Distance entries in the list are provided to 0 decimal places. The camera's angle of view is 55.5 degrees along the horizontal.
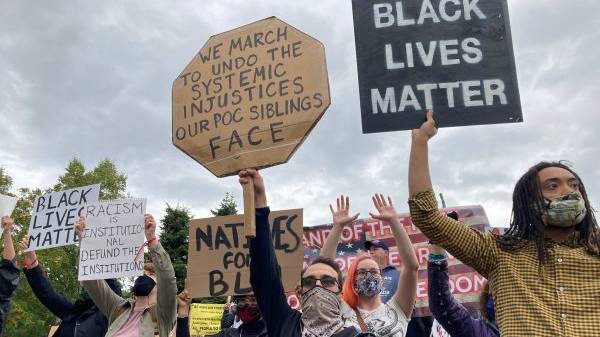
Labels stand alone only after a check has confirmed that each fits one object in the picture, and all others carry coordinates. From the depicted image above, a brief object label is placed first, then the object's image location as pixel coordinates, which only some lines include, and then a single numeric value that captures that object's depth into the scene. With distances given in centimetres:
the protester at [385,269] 472
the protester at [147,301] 405
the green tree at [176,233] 2854
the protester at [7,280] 462
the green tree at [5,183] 2589
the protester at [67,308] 459
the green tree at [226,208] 3116
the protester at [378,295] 331
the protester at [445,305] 288
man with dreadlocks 207
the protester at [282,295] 283
